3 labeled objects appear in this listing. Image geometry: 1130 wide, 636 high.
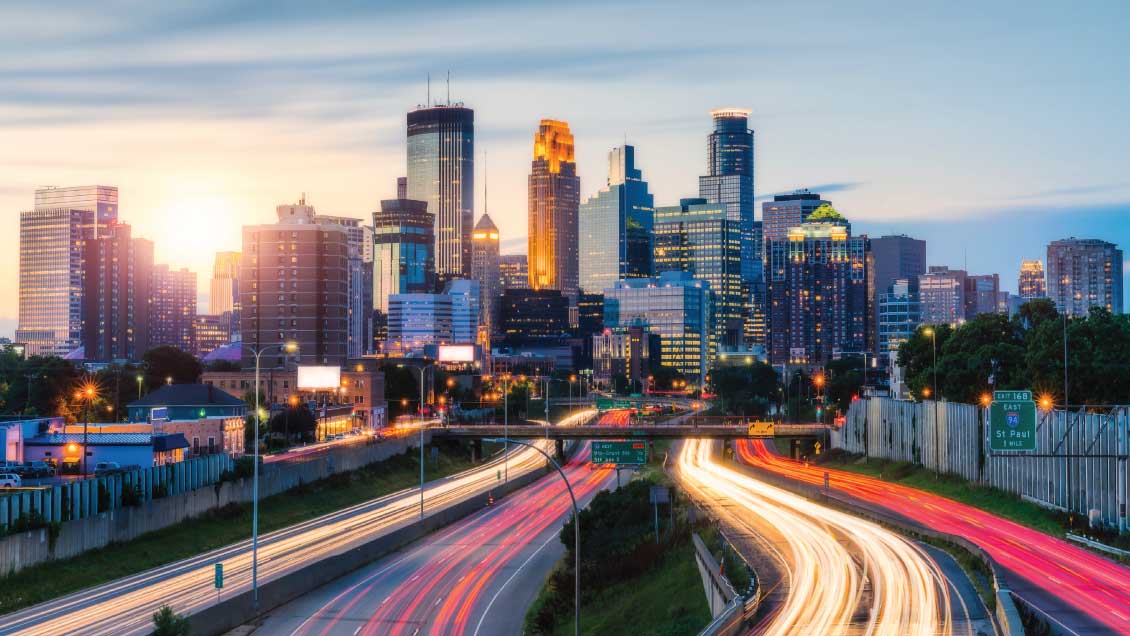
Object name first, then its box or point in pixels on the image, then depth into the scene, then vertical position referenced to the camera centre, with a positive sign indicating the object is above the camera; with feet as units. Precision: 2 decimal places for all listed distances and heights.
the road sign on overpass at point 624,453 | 360.89 -36.78
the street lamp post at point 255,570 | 208.01 -40.36
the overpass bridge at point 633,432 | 484.74 -42.10
